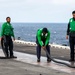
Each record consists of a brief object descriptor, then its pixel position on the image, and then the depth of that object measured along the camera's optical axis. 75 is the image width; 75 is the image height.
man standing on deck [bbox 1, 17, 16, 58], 16.64
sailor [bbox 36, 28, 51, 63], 15.44
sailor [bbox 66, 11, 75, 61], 15.27
